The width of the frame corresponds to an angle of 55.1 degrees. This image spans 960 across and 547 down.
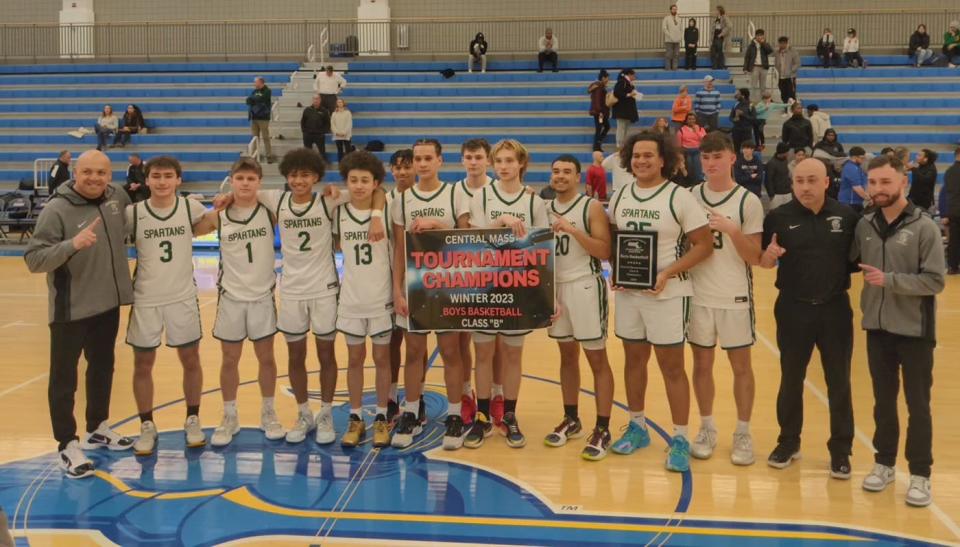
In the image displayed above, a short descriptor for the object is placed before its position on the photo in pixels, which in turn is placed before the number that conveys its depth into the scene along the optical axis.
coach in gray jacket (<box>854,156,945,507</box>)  4.47
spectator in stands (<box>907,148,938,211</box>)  13.25
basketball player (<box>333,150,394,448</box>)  5.42
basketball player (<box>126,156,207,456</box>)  5.34
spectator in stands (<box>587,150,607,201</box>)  13.98
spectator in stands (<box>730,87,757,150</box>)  16.56
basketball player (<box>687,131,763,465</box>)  5.02
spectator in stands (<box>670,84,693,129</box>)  16.17
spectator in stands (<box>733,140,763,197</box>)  13.95
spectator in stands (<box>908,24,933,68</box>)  20.83
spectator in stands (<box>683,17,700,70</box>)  20.36
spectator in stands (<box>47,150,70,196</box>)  15.08
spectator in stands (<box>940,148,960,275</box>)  12.18
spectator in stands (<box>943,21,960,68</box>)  20.53
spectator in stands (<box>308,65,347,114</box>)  18.91
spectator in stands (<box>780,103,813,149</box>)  15.55
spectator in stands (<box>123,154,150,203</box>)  15.47
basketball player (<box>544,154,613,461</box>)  5.25
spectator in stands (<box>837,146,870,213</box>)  13.30
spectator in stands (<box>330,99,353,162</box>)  17.59
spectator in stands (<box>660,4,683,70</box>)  20.78
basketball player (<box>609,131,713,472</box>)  5.02
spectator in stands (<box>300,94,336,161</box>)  17.42
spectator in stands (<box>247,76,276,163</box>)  18.02
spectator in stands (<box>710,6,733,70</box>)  20.17
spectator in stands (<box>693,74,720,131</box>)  16.69
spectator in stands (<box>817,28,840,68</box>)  20.97
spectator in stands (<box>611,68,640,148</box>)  17.44
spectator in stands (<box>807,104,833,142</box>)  16.72
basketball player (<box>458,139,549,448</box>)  5.33
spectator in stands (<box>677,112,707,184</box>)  13.56
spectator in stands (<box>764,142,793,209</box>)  13.90
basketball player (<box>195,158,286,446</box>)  5.45
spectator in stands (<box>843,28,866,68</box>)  20.83
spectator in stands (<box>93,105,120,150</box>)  19.16
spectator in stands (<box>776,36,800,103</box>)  18.27
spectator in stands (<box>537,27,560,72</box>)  21.56
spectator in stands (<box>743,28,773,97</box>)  18.61
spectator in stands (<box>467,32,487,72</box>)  21.88
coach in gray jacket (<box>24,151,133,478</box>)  5.04
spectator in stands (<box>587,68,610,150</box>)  17.84
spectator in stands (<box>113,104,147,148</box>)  19.47
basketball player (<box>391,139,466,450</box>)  5.43
